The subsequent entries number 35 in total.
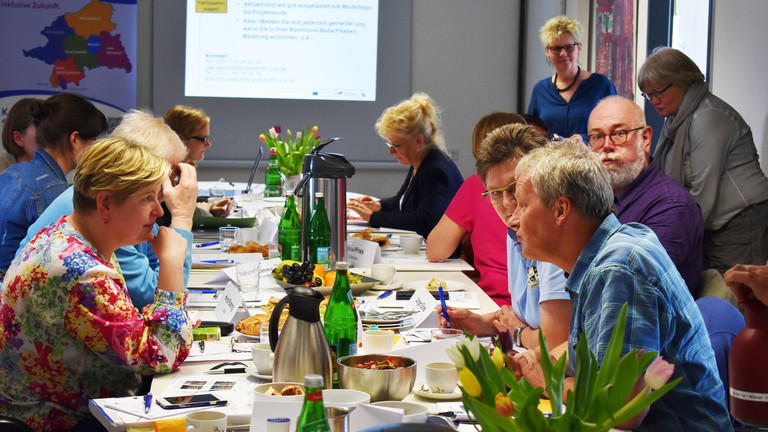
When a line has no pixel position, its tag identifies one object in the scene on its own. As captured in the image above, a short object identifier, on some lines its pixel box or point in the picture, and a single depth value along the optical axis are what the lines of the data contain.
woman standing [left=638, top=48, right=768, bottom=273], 6.33
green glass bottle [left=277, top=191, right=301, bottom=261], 5.42
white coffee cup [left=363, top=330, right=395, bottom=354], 3.95
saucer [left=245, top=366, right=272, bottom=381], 3.83
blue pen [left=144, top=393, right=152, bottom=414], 3.56
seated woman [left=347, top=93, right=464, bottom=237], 7.58
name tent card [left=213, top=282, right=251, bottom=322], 4.29
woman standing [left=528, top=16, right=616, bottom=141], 9.15
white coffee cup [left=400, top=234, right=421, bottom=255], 6.24
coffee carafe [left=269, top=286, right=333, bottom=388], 3.62
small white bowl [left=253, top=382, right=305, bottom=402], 3.41
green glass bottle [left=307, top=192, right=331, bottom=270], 5.27
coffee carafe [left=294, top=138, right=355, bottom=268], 5.30
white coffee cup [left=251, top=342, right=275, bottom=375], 3.82
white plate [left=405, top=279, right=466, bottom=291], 5.00
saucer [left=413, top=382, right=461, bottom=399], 3.67
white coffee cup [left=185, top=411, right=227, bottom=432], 3.39
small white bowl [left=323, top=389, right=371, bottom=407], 3.45
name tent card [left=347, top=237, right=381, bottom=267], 5.44
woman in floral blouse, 3.83
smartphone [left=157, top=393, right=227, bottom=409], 3.59
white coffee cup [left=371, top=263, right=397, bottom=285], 5.03
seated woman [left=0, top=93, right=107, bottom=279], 5.32
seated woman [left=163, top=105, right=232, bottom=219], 7.92
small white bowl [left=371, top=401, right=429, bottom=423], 3.44
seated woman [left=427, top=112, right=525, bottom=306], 5.48
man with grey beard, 5.18
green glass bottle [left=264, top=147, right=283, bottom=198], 10.18
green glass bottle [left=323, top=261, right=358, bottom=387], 3.84
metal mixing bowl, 3.60
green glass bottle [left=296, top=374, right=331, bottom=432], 3.11
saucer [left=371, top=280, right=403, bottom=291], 4.97
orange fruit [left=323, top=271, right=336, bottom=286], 4.74
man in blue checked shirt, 3.57
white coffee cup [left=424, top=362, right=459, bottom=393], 3.69
